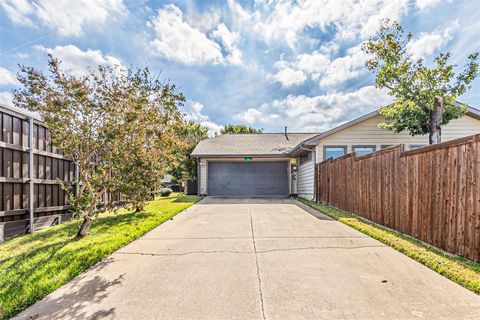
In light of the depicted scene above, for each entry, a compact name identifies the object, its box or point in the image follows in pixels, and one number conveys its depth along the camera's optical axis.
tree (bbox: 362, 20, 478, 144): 7.75
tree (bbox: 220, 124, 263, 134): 35.44
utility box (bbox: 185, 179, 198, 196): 16.58
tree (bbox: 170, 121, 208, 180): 18.56
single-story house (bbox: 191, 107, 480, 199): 14.12
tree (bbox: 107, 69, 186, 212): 5.38
